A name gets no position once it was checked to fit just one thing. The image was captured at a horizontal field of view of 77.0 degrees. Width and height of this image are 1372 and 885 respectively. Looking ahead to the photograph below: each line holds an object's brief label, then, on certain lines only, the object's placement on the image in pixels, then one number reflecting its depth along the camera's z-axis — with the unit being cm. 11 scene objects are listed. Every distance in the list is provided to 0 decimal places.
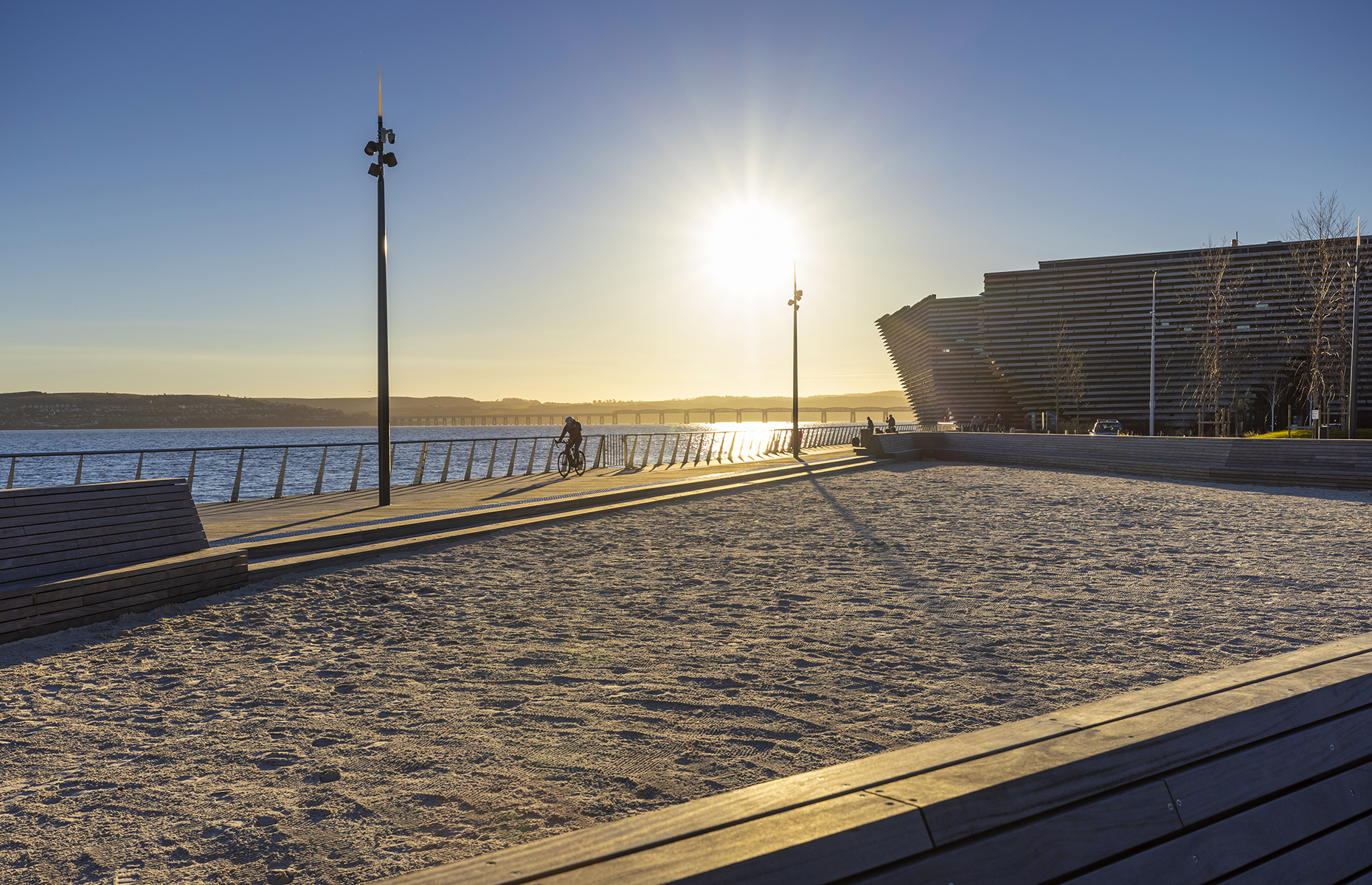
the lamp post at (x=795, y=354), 3284
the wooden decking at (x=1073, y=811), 177
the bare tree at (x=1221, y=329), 5641
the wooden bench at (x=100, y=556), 630
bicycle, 2456
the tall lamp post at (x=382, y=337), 1491
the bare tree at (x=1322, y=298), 3491
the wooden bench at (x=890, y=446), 3036
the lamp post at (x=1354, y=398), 2552
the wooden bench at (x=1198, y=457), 1839
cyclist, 2383
